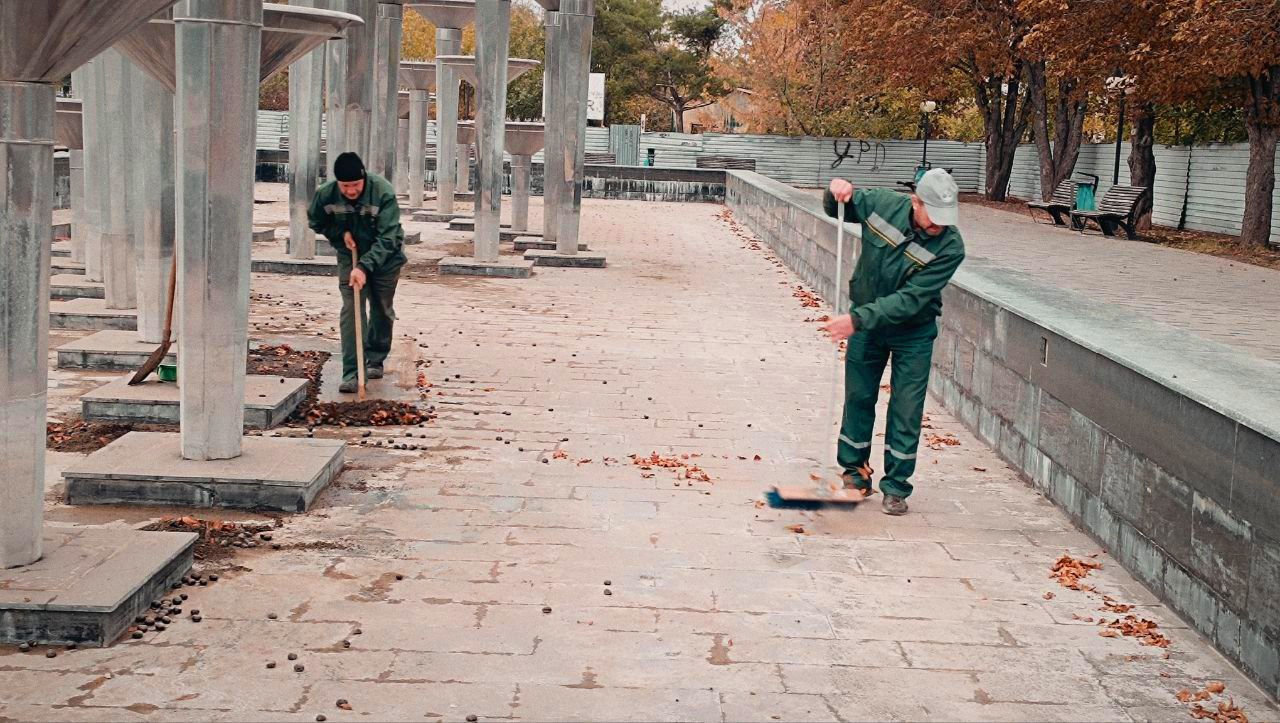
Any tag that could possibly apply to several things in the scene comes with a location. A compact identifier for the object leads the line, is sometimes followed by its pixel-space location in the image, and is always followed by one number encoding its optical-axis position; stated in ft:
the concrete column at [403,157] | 108.67
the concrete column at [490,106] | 61.72
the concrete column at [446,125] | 90.38
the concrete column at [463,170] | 114.98
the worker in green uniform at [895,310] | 25.12
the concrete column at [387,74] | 74.64
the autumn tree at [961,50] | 113.09
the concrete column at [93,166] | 40.01
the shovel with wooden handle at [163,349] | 29.99
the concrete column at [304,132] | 58.13
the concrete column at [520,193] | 76.13
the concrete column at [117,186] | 37.83
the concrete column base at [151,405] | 29.73
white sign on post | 146.72
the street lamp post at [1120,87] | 90.62
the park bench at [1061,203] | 98.27
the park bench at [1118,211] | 89.04
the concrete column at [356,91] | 58.85
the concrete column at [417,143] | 94.02
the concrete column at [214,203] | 24.03
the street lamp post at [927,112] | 147.13
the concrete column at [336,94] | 59.26
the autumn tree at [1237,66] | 70.28
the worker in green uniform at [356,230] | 33.35
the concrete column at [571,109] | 67.15
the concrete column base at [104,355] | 35.04
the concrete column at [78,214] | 51.83
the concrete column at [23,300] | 18.03
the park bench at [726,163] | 152.97
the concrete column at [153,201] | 34.68
